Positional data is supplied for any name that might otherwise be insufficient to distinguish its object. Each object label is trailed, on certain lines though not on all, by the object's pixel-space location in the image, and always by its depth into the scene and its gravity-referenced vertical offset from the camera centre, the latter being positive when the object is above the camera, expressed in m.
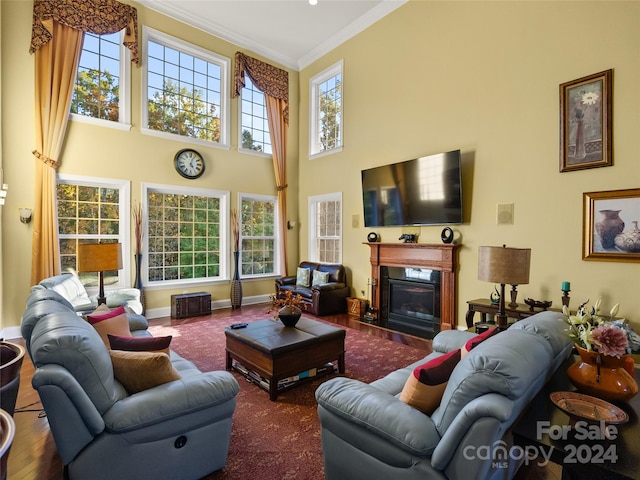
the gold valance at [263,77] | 6.68 +3.51
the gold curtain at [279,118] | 7.07 +2.72
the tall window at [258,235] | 6.95 +0.07
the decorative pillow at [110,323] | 2.49 -0.67
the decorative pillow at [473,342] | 1.69 -0.57
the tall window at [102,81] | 5.13 +2.59
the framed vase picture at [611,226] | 3.31 +0.12
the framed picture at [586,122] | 3.48 +1.28
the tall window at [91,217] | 5.00 +0.36
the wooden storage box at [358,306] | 5.97 -1.28
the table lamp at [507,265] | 2.69 -0.23
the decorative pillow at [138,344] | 2.07 -0.68
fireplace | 4.84 -0.80
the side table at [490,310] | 3.54 -0.83
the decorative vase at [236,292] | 6.42 -1.07
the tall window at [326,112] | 6.93 +2.81
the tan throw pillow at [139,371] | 1.76 -0.72
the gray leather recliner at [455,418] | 1.20 -0.80
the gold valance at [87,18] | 4.63 +3.40
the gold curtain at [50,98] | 4.59 +2.05
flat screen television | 4.73 +0.74
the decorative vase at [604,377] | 1.39 -0.62
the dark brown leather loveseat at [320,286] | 5.94 -0.96
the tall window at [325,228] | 6.88 +0.22
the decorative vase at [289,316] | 3.34 -0.80
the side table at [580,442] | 1.05 -0.73
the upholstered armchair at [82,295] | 3.91 -0.79
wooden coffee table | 2.79 -1.01
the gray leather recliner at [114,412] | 1.44 -0.86
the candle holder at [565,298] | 3.41 -0.64
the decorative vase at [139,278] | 5.45 -0.67
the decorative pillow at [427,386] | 1.54 -0.72
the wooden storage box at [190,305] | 5.58 -1.17
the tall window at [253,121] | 7.00 +2.59
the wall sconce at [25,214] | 4.49 +0.34
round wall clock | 5.97 +1.42
